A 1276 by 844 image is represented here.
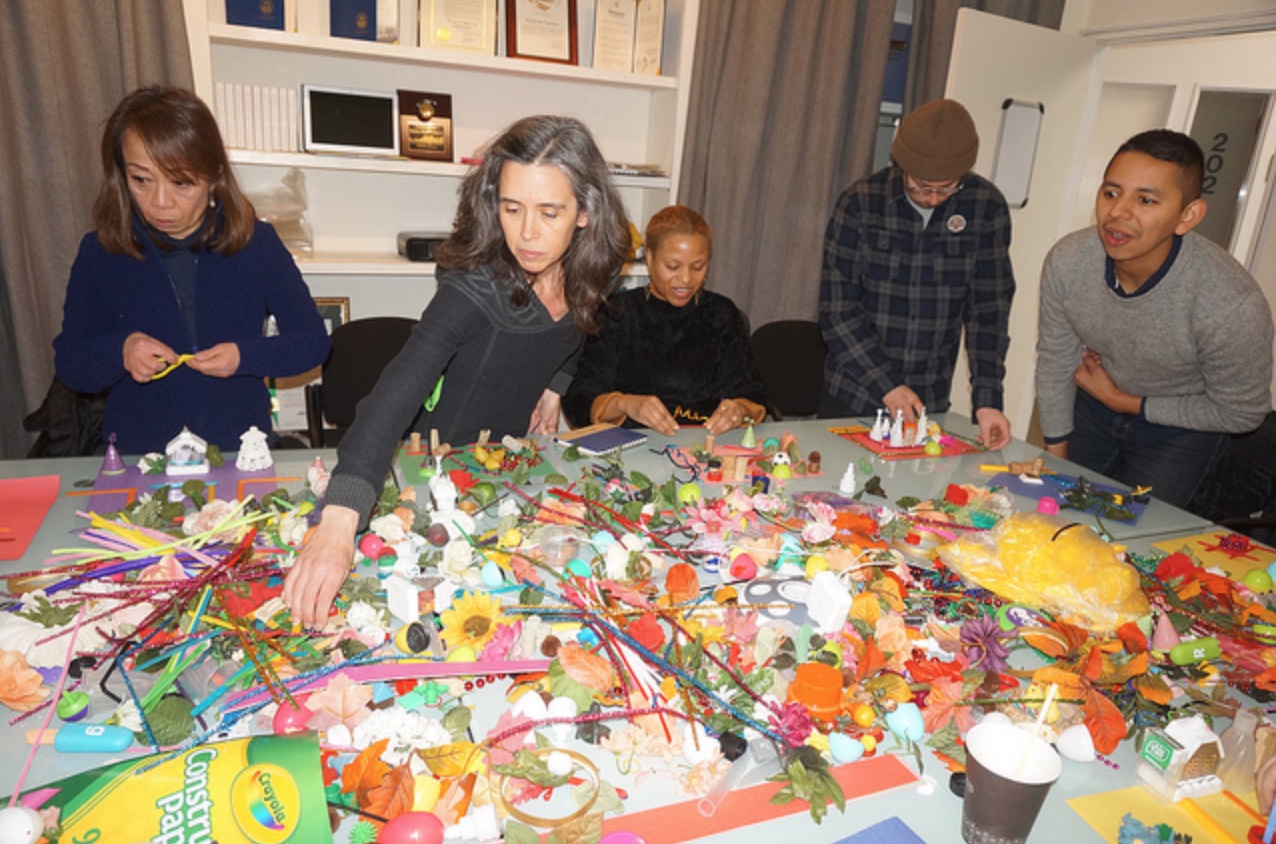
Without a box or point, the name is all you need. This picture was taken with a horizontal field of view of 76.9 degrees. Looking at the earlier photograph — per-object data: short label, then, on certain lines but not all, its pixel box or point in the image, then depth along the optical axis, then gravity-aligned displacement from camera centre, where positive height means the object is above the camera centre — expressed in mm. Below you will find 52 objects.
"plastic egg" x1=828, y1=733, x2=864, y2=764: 1051 -712
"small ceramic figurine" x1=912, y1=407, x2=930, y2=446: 2224 -663
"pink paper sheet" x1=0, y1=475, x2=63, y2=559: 1425 -723
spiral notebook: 2004 -687
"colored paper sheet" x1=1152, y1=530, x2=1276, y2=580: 1670 -708
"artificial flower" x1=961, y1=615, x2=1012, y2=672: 1197 -655
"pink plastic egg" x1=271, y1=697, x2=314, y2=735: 1013 -705
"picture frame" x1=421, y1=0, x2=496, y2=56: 3135 +459
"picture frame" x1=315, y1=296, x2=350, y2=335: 3482 -716
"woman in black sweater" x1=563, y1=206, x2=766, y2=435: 2459 -573
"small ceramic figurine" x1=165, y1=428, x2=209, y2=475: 1754 -685
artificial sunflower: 1157 -655
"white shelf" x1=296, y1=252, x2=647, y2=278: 3135 -476
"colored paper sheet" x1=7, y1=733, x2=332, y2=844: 824 -675
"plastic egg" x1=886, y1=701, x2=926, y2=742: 1097 -705
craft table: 958 -727
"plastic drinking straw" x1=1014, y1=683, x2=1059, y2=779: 941 -633
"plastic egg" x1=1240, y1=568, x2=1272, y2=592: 1524 -678
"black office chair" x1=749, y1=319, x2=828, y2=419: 3326 -762
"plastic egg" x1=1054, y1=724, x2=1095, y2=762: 1083 -707
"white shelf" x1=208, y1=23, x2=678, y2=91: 2877 +321
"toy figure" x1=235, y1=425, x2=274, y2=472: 1771 -675
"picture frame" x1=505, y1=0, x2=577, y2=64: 3258 +480
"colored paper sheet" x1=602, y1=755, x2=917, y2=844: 931 -734
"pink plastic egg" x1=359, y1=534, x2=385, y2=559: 1402 -675
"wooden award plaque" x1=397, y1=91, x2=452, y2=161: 3283 +74
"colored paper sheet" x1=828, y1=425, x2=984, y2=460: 2178 -702
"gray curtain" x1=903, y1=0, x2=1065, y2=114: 3984 +638
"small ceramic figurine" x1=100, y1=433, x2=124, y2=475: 1730 -700
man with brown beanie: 2650 -340
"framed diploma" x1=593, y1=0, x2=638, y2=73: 3381 +500
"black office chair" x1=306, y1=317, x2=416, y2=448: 2838 -783
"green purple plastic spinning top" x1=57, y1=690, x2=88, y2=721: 1020 -712
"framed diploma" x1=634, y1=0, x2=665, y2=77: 3443 +517
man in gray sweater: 2053 -348
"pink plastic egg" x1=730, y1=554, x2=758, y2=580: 1407 -665
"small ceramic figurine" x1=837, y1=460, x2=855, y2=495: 1862 -676
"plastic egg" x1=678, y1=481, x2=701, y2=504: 1694 -661
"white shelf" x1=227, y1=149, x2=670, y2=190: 2982 -89
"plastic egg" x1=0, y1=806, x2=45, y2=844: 771 -655
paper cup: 892 -641
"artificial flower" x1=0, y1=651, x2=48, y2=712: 1021 -690
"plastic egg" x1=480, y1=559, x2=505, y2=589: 1361 -687
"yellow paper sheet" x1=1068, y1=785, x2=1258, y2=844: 988 -733
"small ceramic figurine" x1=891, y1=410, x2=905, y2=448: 2208 -669
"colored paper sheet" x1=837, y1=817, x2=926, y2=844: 946 -738
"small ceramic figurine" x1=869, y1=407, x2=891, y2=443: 2252 -674
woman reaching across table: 1301 -335
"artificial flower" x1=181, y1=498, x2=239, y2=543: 1442 -676
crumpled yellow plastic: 1336 -634
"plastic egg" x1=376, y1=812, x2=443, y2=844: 862 -705
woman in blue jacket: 1908 -423
